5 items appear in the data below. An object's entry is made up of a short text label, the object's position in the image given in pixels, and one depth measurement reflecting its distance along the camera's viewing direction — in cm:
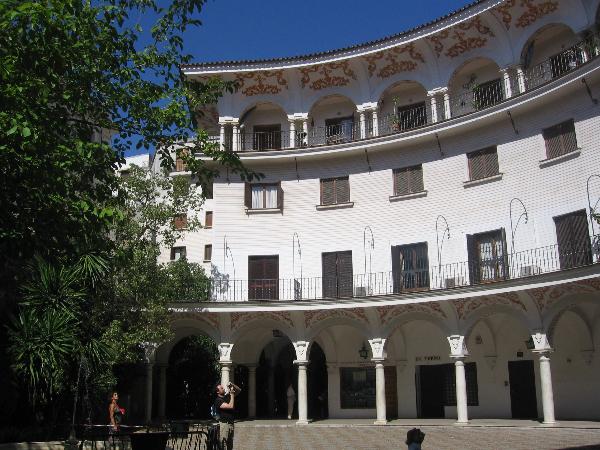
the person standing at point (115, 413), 1867
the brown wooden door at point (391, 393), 2698
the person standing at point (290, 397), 2875
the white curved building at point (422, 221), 2255
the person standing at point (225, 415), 1302
